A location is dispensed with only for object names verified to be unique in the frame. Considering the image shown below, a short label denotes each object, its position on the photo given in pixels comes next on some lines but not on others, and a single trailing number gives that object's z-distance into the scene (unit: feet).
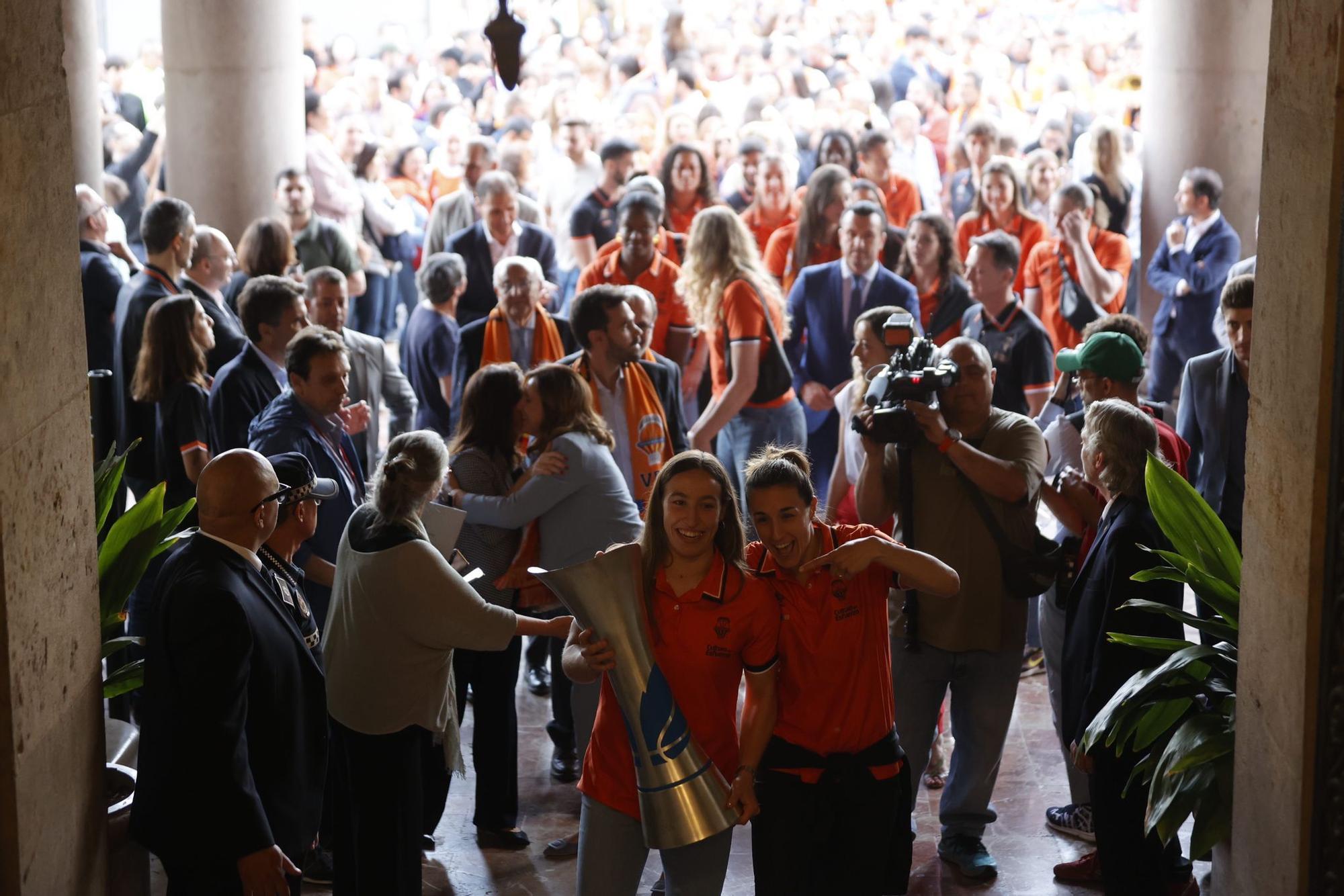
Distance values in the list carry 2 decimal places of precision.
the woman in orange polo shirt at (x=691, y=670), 13.16
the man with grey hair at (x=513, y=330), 23.84
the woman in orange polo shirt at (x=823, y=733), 13.50
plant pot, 12.85
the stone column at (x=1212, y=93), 33.81
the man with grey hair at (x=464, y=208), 33.47
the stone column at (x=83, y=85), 31.68
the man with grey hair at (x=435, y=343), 25.57
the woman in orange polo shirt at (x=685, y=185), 32.45
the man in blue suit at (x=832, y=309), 25.63
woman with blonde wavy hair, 23.84
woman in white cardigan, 14.82
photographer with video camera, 16.81
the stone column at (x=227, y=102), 33.42
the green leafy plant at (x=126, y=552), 14.37
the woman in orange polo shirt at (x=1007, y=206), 32.40
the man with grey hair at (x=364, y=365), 22.47
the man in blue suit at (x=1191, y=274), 31.55
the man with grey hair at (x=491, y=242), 29.37
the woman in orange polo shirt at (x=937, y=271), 27.14
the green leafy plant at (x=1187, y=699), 13.17
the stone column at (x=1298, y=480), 10.12
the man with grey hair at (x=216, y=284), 22.81
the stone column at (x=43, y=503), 10.19
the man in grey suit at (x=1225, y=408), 19.99
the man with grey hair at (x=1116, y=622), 15.31
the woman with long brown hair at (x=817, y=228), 29.58
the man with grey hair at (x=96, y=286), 26.35
